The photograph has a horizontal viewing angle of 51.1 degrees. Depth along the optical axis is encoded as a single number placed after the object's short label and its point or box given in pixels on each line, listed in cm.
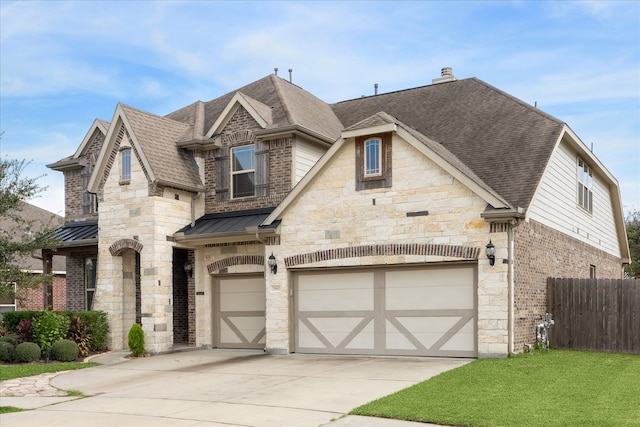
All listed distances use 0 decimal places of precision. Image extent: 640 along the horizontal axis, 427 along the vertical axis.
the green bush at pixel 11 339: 1850
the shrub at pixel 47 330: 1838
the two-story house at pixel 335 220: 1570
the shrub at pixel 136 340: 1853
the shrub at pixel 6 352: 1781
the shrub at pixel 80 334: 1900
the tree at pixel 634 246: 4362
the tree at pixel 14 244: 1741
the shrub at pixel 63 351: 1800
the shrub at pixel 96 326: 1942
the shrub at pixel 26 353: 1777
